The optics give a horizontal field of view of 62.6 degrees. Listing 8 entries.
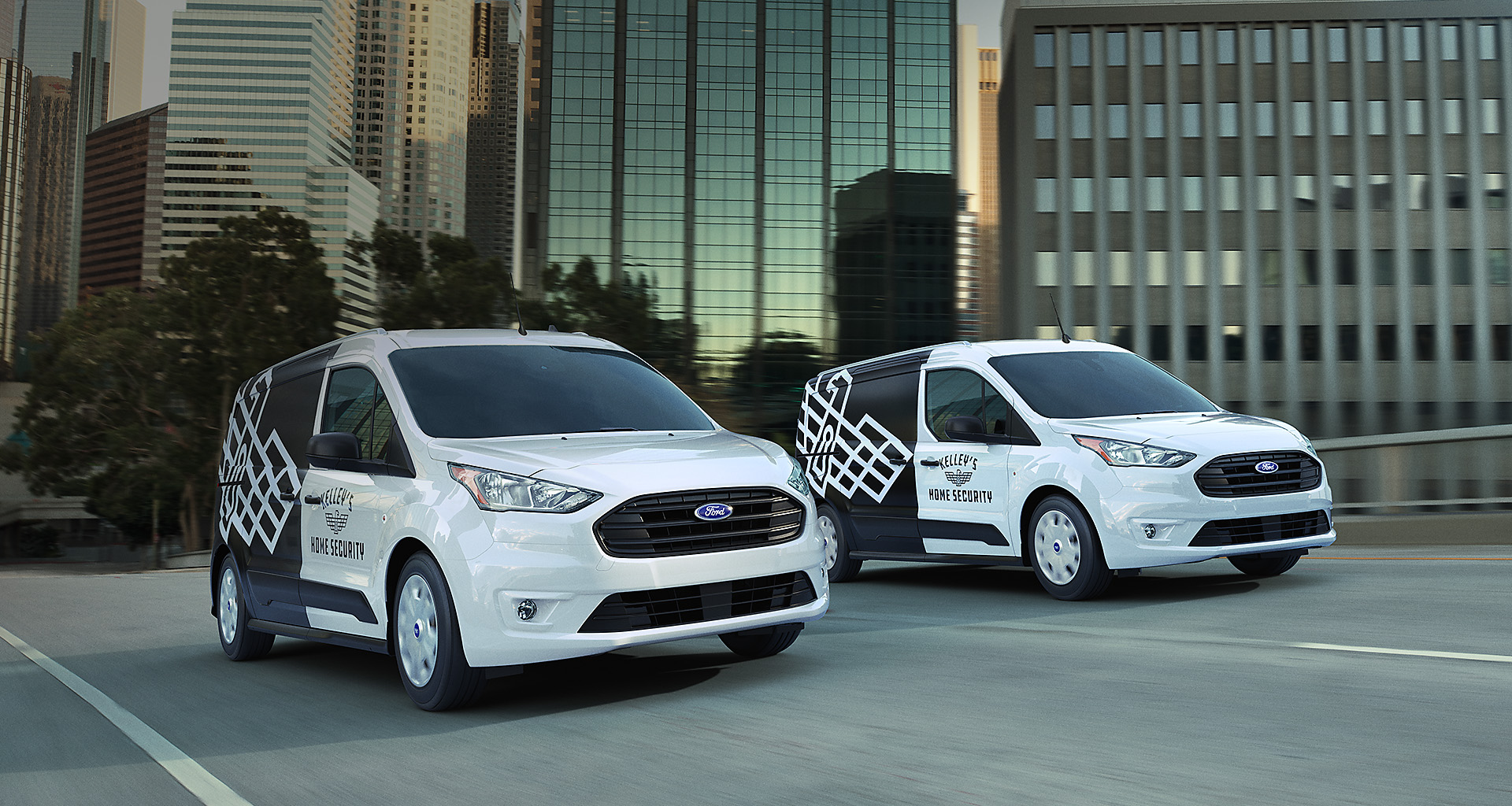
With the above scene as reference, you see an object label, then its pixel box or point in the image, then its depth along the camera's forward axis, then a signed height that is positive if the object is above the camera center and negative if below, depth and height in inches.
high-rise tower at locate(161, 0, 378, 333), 6963.6 +2106.2
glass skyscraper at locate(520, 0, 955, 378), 3206.2 +808.6
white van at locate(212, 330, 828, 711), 203.0 -4.8
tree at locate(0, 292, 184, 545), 1930.4 +109.4
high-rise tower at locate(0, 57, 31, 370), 7480.3 +1403.5
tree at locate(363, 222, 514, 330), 1715.1 +285.0
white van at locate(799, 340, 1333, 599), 311.0 +5.8
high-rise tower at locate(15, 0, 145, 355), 7718.0 +1044.1
